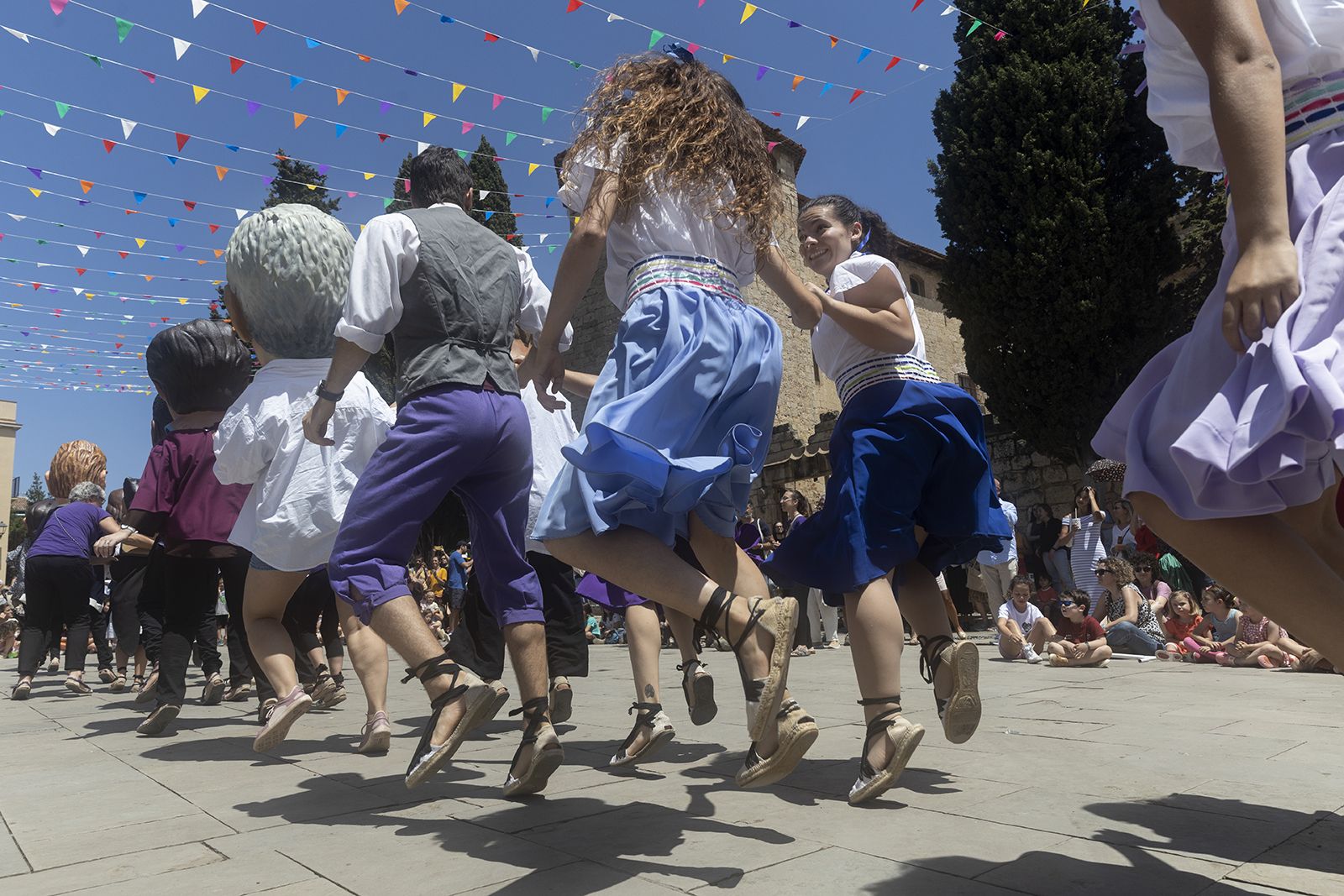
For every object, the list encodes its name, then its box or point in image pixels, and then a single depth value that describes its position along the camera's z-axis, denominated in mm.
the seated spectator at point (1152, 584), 7899
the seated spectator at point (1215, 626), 6910
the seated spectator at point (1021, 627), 7656
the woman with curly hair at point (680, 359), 2143
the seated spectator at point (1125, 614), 7551
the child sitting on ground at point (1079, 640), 6695
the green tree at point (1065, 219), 16172
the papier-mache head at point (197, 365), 4957
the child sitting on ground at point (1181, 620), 7340
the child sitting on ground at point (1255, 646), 6277
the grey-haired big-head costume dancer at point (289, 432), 3797
